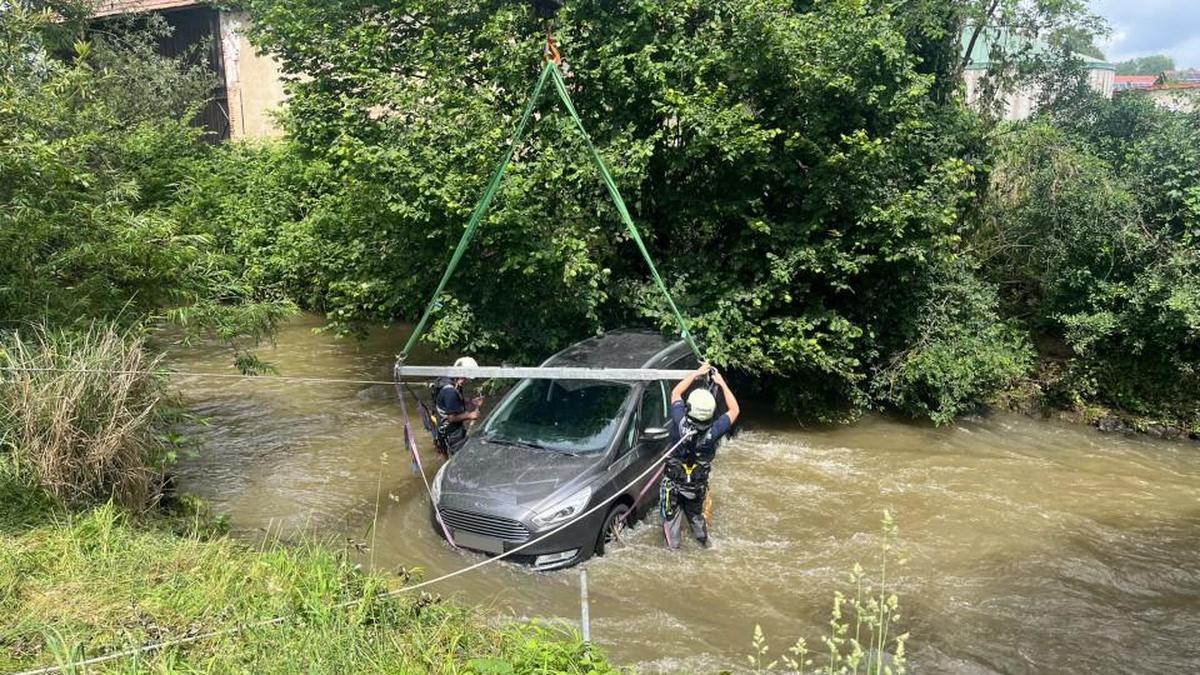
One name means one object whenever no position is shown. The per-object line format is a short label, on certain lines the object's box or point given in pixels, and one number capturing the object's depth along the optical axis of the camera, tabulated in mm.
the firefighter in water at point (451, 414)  8484
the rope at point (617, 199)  7516
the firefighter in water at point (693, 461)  7152
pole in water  4043
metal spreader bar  6797
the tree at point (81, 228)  6887
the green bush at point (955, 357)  10875
